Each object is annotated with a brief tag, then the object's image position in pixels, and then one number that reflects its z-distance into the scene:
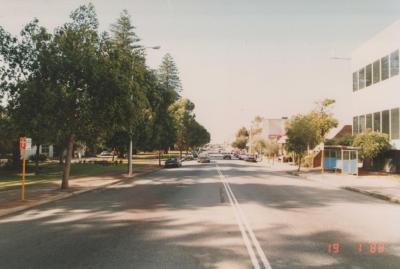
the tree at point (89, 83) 20.09
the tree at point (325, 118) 63.80
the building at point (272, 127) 130.62
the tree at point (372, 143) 34.50
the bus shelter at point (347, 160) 34.69
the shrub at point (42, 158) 57.91
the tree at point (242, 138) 169.50
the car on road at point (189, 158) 85.00
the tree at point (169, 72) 85.94
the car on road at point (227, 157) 94.12
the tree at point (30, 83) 19.52
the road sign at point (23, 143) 16.47
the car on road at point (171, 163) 49.91
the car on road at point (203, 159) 65.48
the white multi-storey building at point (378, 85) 34.25
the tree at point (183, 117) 86.81
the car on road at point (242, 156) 80.30
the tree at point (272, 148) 75.19
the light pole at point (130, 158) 33.51
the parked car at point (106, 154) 97.75
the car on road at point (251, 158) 74.06
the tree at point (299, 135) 40.94
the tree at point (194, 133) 107.38
